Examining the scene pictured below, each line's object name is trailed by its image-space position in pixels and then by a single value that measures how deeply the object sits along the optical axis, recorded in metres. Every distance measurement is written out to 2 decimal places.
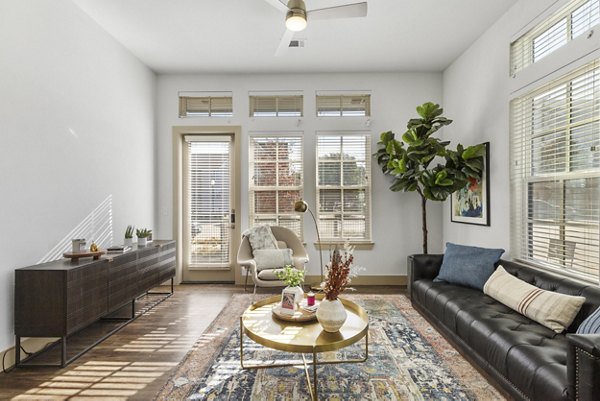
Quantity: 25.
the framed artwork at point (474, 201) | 3.84
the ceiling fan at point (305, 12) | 2.67
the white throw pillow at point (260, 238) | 4.56
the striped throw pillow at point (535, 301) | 2.19
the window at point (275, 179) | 5.10
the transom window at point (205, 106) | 5.18
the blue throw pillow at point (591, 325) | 1.81
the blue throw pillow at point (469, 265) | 3.22
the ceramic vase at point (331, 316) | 2.17
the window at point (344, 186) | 5.07
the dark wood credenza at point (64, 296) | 2.53
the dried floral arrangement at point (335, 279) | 2.22
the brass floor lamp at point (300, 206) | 3.29
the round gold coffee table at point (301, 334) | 2.00
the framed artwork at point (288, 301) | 2.47
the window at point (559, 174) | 2.48
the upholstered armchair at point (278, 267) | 4.10
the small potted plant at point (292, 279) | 2.56
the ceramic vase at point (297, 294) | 2.51
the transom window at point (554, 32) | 2.54
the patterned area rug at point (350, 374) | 2.16
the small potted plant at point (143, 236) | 3.98
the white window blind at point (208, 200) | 5.22
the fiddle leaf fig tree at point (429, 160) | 3.86
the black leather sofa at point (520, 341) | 1.51
